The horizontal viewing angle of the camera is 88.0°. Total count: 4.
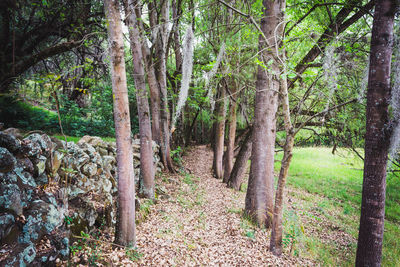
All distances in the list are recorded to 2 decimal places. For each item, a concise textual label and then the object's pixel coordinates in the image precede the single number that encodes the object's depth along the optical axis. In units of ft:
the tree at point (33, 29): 19.64
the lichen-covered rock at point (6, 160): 8.28
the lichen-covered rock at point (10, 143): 8.98
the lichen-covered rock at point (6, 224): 7.36
